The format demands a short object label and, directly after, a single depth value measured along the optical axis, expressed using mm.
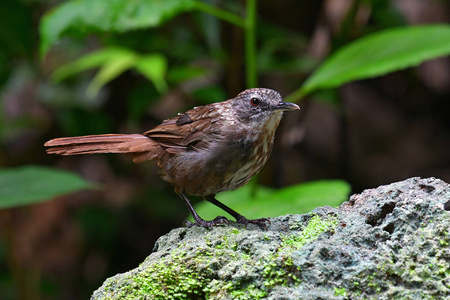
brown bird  5703
